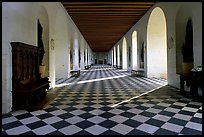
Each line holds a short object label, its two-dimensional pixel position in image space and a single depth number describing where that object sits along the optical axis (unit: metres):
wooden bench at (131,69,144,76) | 11.70
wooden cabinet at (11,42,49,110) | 3.98
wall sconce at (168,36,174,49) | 7.09
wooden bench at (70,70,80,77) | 12.18
